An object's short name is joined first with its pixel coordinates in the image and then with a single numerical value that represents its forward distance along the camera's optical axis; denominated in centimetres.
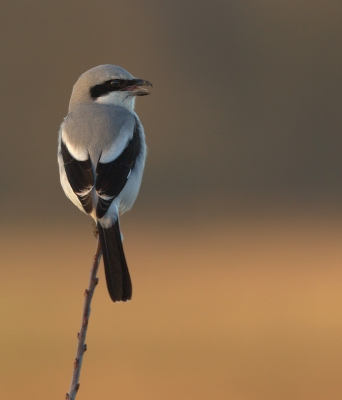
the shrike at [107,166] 651
